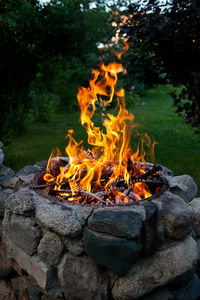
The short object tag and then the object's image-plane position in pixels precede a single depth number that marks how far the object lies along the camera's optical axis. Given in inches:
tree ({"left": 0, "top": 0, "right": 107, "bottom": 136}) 221.8
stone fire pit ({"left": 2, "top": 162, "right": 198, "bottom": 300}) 89.8
